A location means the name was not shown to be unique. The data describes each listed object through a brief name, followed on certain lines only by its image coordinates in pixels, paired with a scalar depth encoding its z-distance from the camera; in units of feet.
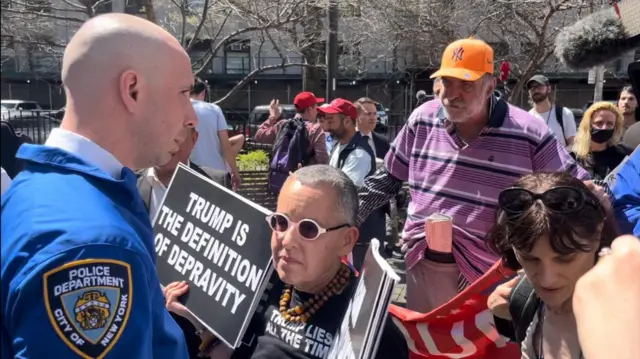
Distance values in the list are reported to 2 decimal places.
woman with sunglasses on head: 5.64
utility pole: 32.40
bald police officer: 3.72
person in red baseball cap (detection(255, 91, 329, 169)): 21.84
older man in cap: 9.34
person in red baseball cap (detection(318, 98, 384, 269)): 16.26
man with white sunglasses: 6.57
